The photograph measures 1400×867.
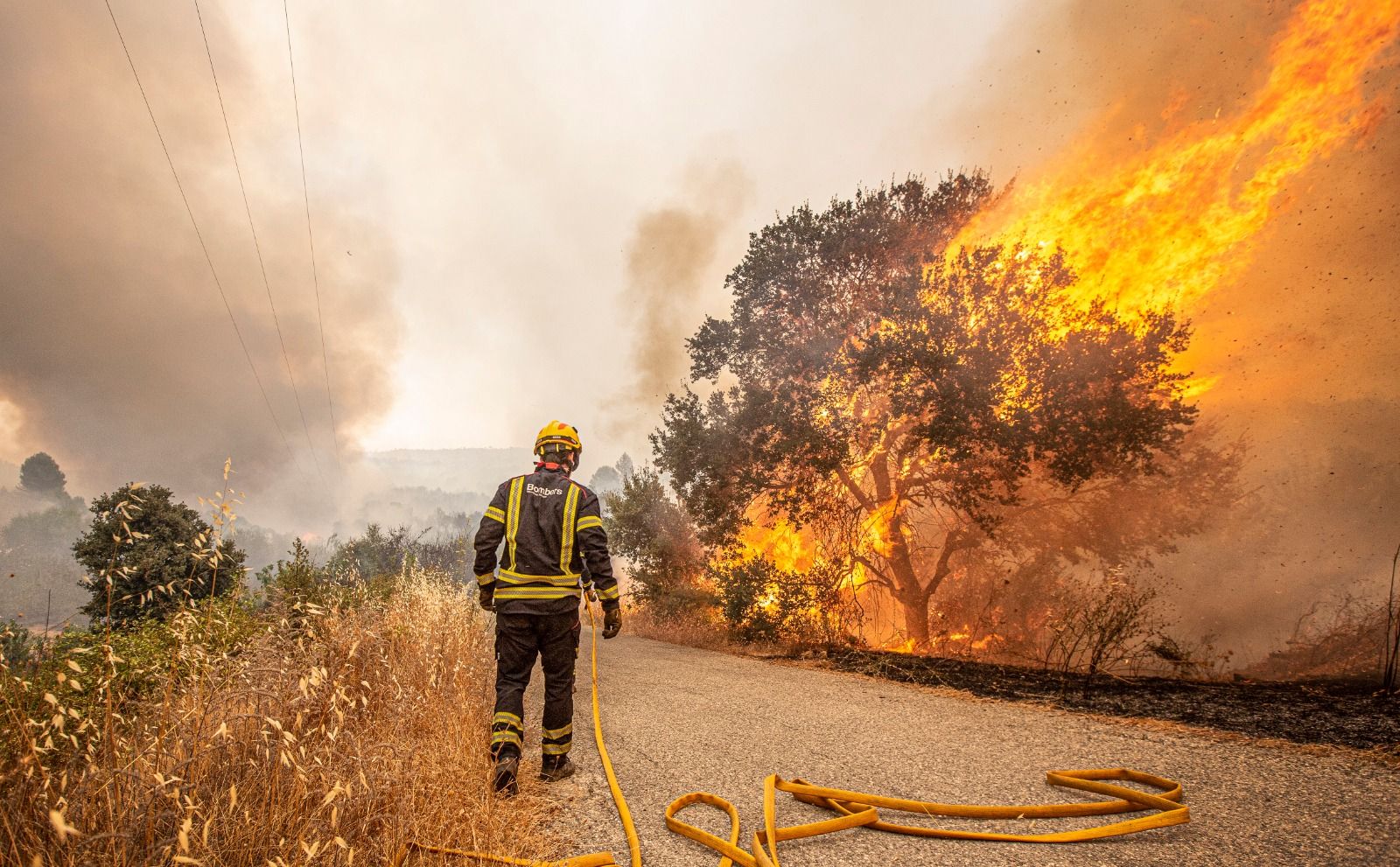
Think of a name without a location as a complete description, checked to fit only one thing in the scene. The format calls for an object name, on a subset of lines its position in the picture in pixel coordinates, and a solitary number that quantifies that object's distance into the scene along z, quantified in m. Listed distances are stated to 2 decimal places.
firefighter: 3.97
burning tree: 9.73
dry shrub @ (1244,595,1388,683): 7.22
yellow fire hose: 2.73
